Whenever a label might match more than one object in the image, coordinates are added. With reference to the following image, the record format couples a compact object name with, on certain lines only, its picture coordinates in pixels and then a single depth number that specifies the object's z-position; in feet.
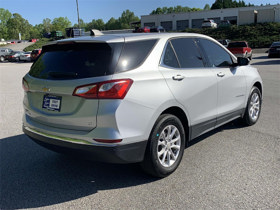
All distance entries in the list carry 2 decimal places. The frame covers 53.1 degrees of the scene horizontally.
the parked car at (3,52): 124.57
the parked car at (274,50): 75.47
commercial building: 250.57
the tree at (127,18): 529.45
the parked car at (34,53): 101.62
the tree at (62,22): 461.61
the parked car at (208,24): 193.30
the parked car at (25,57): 114.83
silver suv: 9.75
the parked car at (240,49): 72.92
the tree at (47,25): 473.14
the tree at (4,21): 424.46
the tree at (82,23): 565.99
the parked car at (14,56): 118.52
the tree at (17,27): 428.97
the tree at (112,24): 530.27
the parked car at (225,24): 173.06
